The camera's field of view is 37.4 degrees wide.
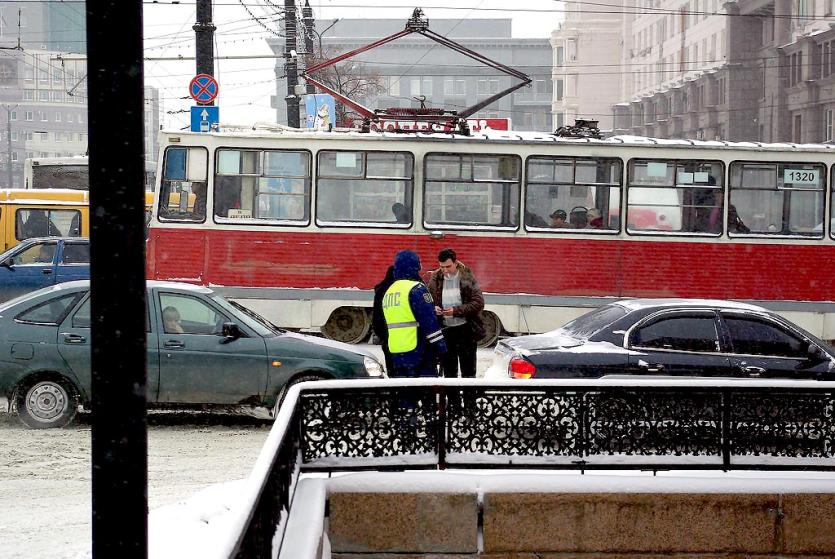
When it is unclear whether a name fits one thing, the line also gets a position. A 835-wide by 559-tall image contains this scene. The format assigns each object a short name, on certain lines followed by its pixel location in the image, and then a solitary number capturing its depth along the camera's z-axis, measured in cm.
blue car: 1867
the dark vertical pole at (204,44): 1972
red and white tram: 1691
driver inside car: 1126
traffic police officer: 961
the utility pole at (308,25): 3423
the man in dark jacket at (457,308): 1188
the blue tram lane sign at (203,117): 1916
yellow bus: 2241
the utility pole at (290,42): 2781
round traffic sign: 1966
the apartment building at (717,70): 5066
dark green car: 1107
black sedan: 964
